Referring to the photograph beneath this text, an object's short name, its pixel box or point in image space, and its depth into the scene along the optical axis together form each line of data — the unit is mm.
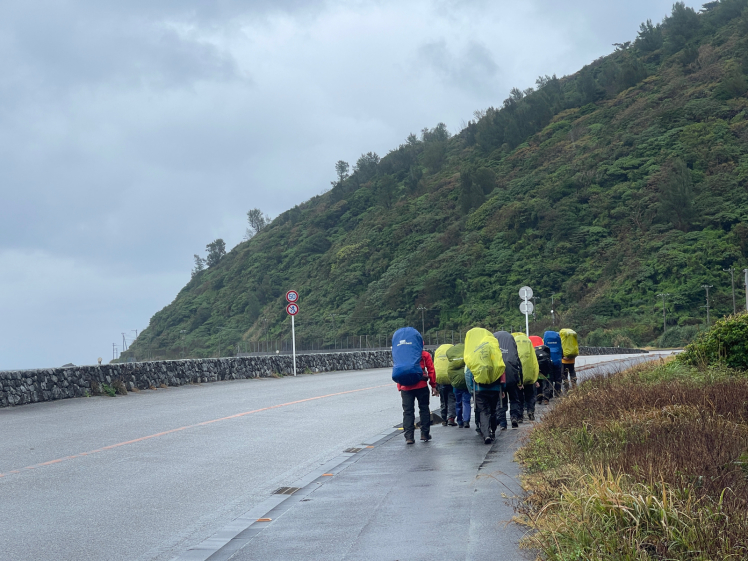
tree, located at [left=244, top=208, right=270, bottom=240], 171750
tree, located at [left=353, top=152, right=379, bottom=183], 160750
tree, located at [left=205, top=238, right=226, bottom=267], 164250
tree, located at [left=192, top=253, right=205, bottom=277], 165325
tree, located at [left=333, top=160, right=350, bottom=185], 170262
